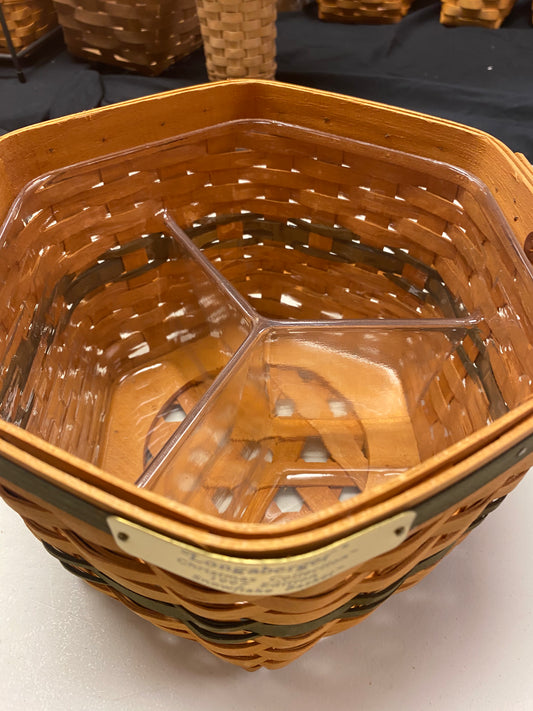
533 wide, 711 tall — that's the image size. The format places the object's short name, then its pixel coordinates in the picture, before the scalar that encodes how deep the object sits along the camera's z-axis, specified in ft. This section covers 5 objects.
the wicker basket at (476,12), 3.03
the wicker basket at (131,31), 2.55
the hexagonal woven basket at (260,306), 1.33
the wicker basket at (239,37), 2.27
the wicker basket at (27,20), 2.79
